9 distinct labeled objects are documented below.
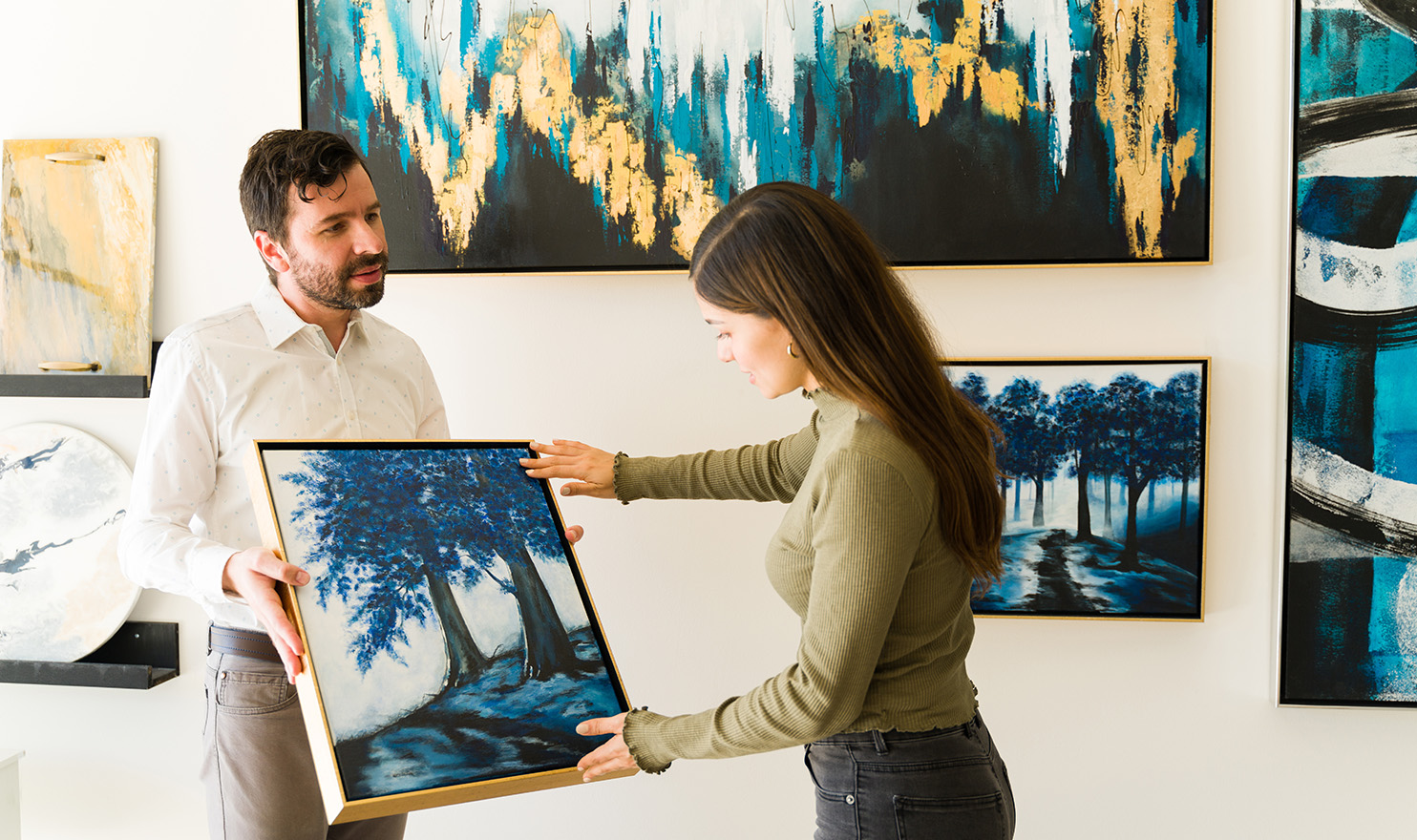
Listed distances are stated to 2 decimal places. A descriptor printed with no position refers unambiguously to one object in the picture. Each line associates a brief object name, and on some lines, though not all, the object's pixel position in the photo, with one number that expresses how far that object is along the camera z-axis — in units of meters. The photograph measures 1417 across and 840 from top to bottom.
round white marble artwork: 2.03
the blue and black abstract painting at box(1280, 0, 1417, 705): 1.74
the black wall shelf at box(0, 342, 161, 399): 1.97
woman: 1.05
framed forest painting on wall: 1.81
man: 1.38
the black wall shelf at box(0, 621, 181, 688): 2.00
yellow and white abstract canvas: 2.01
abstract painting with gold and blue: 1.77
